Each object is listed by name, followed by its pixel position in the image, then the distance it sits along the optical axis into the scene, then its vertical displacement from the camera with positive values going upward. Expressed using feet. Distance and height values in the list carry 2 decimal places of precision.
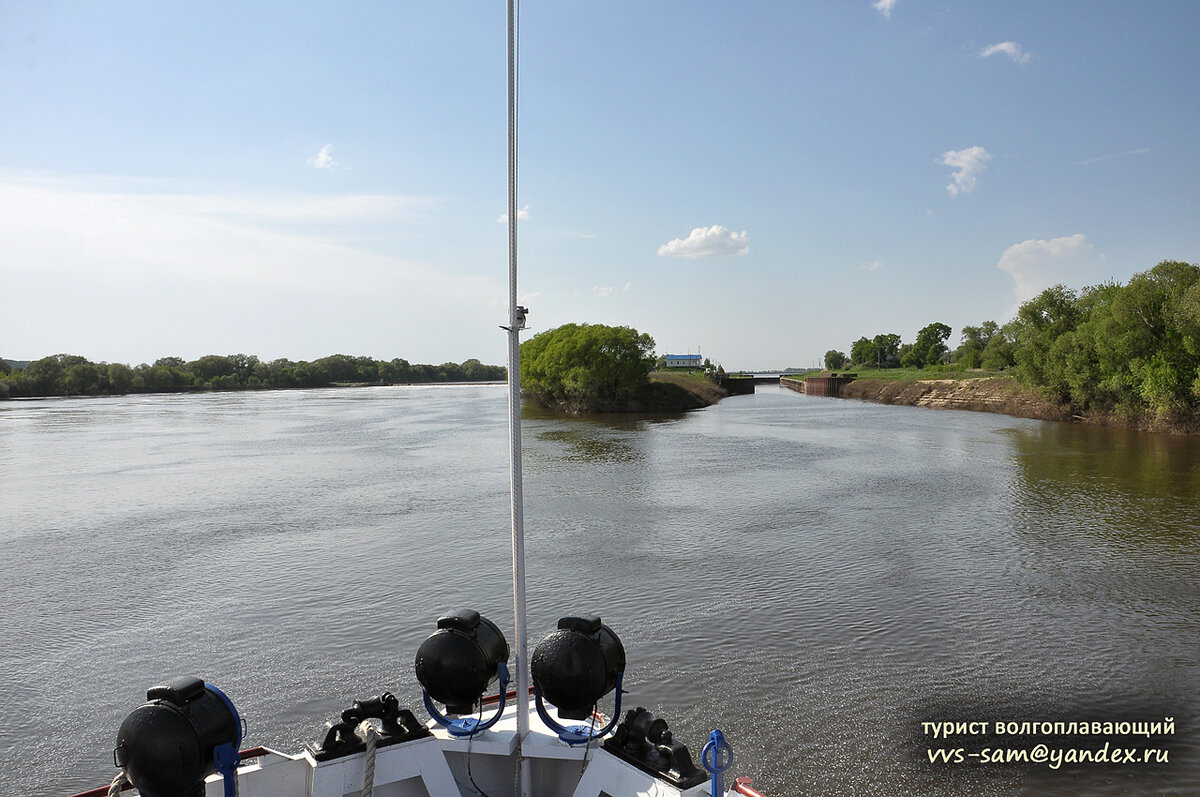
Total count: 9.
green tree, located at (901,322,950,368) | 545.85 +21.87
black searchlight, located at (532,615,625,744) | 17.60 -6.82
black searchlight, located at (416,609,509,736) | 18.08 -6.89
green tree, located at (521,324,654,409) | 242.78 +3.97
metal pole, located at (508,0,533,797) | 18.07 -0.86
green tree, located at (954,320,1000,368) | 453.58 +21.65
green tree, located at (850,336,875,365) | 643.86 +20.22
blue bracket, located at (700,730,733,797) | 15.02 -7.61
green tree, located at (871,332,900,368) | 623.77 +23.06
